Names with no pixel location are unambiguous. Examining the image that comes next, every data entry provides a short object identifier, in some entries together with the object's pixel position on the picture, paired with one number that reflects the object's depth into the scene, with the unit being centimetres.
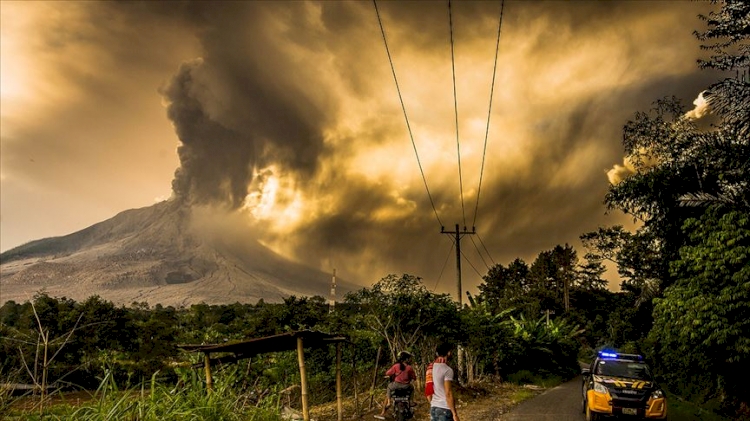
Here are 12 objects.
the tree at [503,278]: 8688
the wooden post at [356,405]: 1550
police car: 1204
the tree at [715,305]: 1393
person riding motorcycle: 1257
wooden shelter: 1005
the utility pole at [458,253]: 2528
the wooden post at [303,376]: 907
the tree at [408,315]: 1817
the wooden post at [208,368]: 1041
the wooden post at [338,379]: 1226
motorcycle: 1234
